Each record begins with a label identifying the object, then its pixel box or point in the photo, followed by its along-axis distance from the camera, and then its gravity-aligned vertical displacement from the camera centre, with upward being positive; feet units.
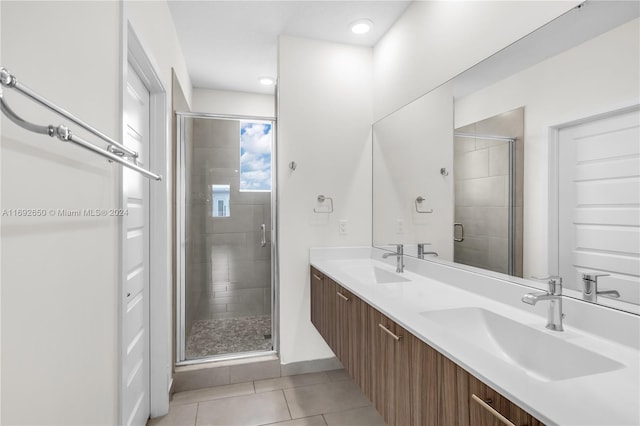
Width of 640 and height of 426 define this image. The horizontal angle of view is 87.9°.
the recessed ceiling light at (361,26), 7.77 +4.44
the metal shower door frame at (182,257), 8.00 -1.09
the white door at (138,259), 5.52 -0.84
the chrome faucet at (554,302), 3.62 -1.00
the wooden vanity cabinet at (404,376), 2.64 -1.75
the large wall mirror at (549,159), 3.50 +0.70
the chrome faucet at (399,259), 7.11 -1.02
